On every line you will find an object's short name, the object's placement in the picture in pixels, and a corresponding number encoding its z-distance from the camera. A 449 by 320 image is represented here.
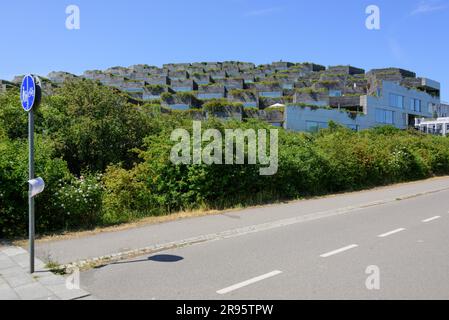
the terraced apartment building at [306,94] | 57.88
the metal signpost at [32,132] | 6.09
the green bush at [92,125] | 18.25
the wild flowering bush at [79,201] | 9.40
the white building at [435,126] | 67.81
